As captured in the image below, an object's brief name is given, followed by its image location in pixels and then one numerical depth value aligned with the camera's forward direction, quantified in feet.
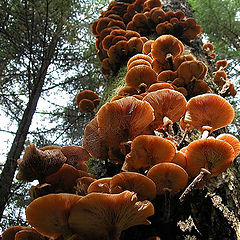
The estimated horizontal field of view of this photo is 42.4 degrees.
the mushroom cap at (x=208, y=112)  1.38
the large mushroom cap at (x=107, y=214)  1.04
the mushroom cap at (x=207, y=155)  1.22
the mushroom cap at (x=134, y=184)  1.12
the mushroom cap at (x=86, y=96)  2.49
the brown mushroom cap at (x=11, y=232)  1.31
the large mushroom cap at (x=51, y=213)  1.05
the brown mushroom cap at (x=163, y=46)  1.90
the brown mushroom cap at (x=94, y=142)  1.47
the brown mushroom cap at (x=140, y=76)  1.72
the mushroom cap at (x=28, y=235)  1.21
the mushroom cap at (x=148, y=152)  1.22
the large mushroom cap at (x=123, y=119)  1.35
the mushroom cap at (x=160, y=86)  1.55
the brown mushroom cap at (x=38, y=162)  1.29
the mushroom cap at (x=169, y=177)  1.16
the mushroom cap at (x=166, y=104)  1.42
